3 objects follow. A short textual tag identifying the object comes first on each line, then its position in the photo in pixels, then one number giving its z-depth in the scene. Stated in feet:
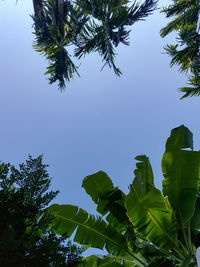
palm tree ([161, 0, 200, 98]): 18.53
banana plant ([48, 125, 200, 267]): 11.95
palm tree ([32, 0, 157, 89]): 12.74
